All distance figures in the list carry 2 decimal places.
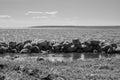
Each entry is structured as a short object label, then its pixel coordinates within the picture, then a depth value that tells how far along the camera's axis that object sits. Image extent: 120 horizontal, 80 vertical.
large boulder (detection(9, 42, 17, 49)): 27.02
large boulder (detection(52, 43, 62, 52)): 26.72
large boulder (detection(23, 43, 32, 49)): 25.89
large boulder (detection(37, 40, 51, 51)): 27.45
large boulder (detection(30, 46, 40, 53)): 25.39
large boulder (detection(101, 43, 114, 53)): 25.28
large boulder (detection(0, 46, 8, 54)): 24.71
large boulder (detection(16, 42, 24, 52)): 26.55
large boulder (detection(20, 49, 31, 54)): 24.40
